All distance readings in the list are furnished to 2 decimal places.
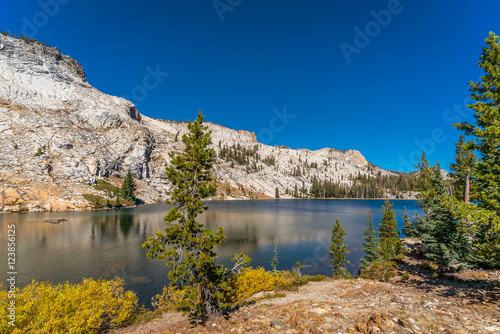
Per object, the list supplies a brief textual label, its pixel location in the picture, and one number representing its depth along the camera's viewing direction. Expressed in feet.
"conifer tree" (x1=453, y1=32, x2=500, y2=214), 34.12
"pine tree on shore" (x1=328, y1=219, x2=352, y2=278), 103.11
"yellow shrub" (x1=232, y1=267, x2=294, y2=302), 59.31
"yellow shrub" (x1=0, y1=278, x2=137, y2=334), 31.78
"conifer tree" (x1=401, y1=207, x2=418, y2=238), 121.78
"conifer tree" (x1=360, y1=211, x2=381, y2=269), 106.08
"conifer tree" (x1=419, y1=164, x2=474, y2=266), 64.95
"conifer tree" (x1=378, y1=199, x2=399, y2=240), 123.35
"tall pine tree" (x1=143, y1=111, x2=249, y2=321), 41.04
